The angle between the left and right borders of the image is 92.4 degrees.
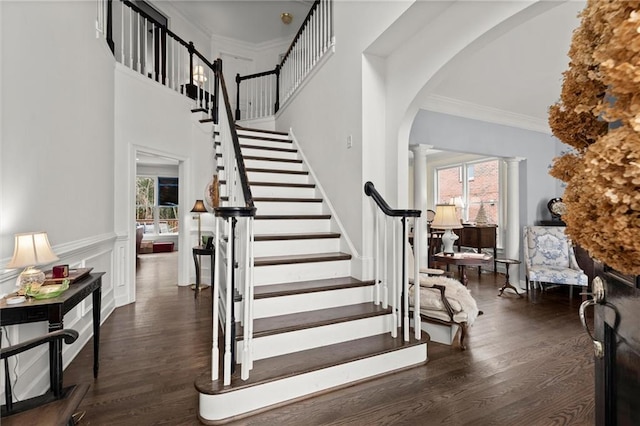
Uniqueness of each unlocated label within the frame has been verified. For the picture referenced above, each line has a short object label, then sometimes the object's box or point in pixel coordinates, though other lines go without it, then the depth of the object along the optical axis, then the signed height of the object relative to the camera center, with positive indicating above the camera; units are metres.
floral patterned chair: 4.38 -0.64
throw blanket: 2.76 -0.78
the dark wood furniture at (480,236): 6.10 -0.46
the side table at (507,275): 4.62 -0.94
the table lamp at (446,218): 4.09 -0.06
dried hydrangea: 0.61 +0.14
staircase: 1.88 -0.82
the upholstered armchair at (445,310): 2.75 -0.87
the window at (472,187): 7.03 +0.66
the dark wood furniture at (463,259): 4.21 -0.64
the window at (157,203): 9.78 +0.36
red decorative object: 2.05 -0.38
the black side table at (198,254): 4.36 -0.59
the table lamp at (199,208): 4.77 +0.10
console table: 1.51 -0.55
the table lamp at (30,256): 1.72 -0.24
